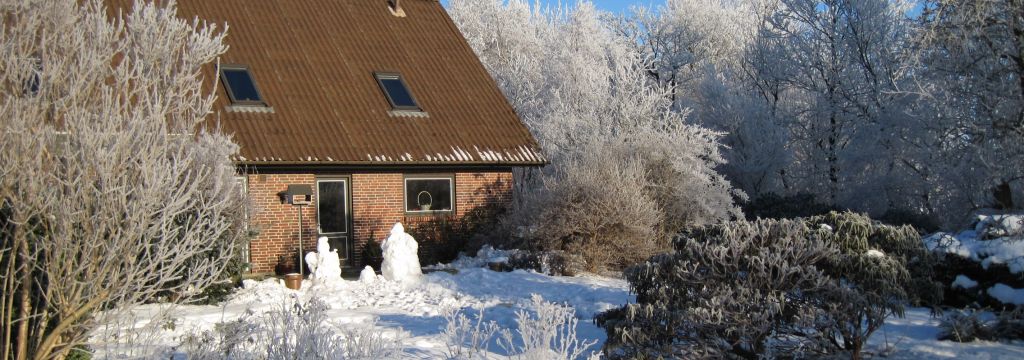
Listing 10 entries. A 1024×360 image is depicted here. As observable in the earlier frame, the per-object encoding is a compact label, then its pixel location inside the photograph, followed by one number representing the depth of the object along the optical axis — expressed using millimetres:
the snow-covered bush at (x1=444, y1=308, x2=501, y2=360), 5574
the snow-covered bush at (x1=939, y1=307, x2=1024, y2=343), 8758
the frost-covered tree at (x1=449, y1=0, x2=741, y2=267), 15461
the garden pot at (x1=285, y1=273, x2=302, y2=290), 12641
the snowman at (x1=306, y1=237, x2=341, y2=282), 12793
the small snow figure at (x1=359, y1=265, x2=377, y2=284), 13116
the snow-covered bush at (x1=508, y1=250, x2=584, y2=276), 14273
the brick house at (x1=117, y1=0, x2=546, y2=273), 15414
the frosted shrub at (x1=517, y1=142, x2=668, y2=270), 15250
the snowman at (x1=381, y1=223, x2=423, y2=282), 13086
